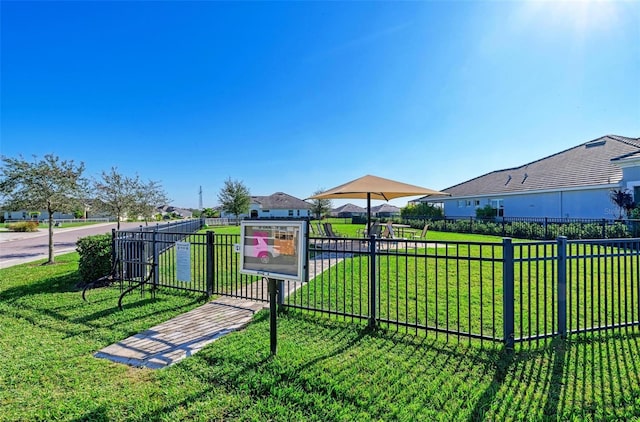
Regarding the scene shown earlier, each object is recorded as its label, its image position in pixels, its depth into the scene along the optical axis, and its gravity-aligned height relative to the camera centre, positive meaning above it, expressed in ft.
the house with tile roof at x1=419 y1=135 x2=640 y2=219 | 56.24 +4.79
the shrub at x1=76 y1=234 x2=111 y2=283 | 24.50 -3.49
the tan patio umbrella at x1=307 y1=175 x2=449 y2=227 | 33.88 +2.31
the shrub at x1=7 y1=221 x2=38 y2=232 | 96.58 -3.99
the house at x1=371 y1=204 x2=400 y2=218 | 257.55 +1.22
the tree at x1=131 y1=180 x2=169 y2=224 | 67.46 +2.65
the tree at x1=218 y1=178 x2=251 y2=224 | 141.69 +6.10
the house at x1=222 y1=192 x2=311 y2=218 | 199.46 +3.11
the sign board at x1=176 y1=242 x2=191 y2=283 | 19.65 -3.06
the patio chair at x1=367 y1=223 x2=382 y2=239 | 40.98 -2.56
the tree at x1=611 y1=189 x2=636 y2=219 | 51.65 +1.07
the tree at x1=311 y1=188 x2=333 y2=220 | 161.99 +1.17
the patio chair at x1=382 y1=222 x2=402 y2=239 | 41.20 -2.97
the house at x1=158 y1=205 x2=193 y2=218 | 355.77 +2.36
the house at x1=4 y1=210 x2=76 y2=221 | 172.82 -1.72
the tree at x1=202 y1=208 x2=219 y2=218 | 176.48 -0.80
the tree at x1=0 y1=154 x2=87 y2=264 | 37.24 +3.47
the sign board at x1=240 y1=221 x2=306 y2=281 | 11.21 -1.40
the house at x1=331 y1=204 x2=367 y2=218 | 260.01 +0.89
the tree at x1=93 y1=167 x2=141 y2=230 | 61.04 +3.58
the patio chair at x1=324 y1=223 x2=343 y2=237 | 41.73 -2.57
